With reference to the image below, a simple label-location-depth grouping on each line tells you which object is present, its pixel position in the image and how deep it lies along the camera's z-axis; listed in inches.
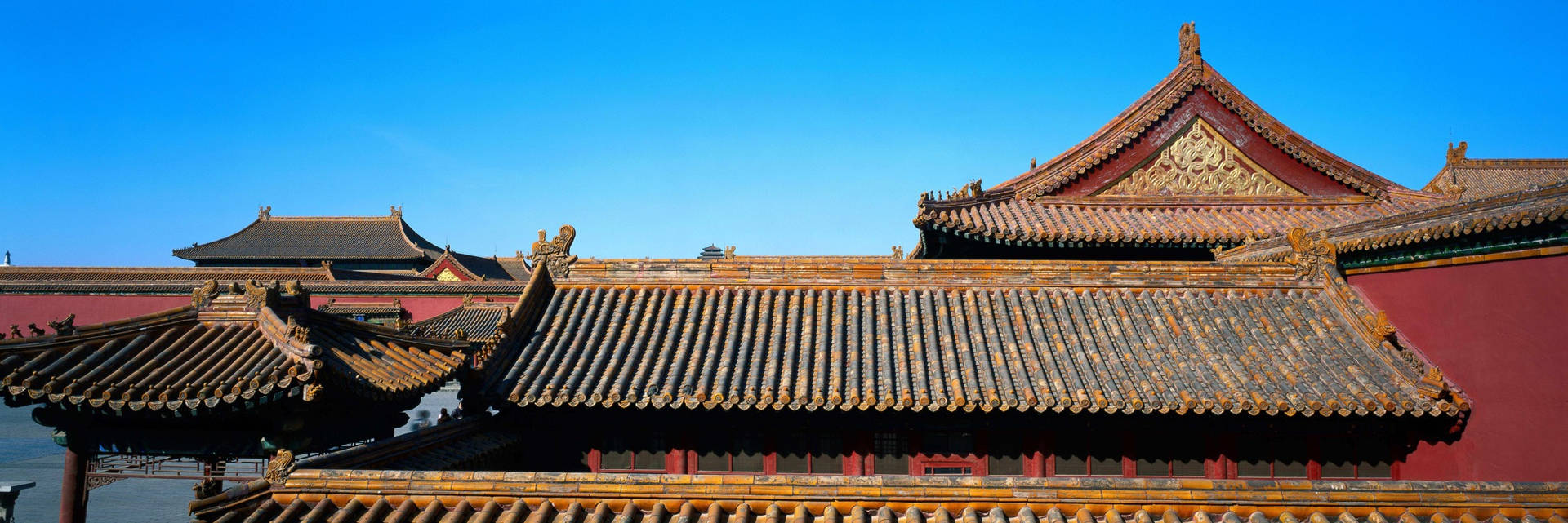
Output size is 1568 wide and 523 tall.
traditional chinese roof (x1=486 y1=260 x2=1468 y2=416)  347.9
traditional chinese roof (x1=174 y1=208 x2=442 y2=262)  1915.6
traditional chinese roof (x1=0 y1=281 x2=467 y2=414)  262.8
